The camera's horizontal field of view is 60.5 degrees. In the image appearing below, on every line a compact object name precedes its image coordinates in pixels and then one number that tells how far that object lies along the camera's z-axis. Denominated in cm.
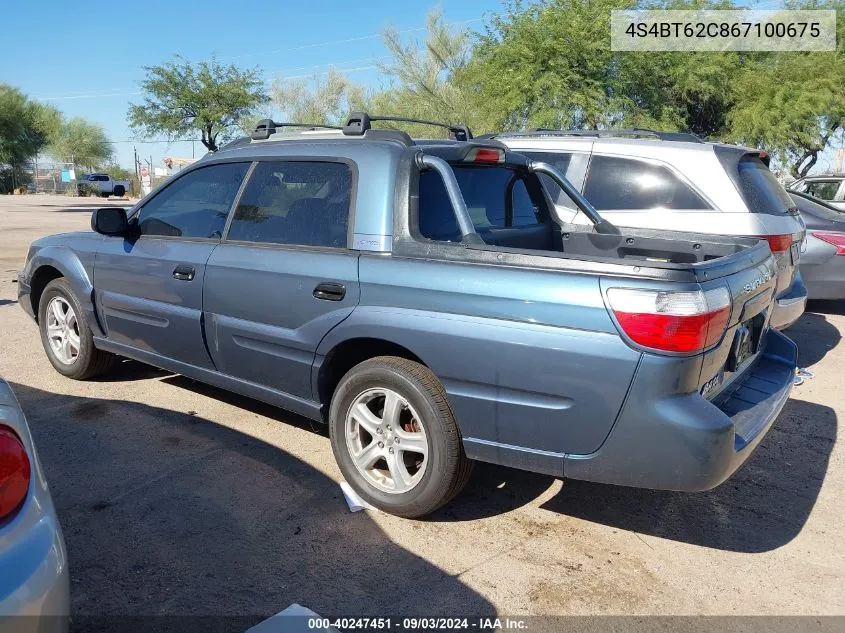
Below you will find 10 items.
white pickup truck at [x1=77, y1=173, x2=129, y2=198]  5291
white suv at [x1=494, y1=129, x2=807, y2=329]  548
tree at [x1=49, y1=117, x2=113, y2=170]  7156
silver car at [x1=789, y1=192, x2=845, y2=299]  798
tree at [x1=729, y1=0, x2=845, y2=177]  1981
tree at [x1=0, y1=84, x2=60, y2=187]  4506
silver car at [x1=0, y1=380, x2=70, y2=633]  182
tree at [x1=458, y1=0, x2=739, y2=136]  1709
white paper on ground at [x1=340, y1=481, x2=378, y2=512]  363
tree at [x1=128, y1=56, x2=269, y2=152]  3347
